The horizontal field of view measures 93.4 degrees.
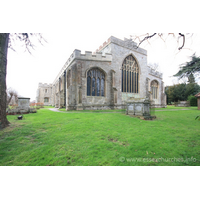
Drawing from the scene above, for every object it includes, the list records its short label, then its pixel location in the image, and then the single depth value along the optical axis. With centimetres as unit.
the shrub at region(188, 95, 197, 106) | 2133
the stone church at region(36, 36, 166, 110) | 1188
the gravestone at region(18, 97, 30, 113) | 880
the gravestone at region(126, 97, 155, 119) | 712
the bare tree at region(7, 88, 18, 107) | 1297
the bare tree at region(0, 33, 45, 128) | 418
